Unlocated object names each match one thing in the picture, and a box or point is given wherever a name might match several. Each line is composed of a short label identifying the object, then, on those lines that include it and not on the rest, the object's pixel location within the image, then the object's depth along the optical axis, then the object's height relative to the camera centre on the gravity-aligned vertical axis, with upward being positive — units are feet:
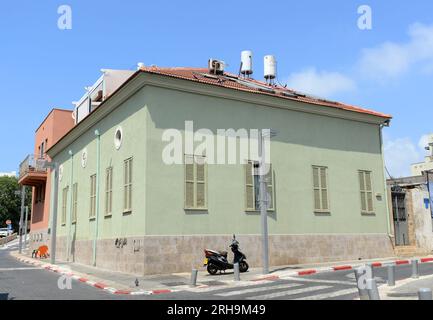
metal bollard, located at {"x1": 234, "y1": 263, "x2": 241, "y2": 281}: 46.07 -3.70
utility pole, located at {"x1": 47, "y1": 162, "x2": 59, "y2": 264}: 76.08 +2.69
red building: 112.47 +17.37
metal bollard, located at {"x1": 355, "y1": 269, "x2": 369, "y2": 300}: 29.49 -3.89
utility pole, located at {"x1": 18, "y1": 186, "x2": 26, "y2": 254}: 123.94 +4.50
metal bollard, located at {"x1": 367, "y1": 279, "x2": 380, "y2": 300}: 25.41 -3.12
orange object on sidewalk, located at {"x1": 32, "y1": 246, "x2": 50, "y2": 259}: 96.73 -3.06
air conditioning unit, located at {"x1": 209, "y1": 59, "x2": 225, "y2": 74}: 75.05 +28.49
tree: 251.39 +20.31
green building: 55.21 +7.79
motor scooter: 52.19 -2.75
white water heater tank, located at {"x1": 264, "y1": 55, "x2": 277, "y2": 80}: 83.61 +31.36
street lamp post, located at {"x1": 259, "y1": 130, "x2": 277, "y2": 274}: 51.83 +3.61
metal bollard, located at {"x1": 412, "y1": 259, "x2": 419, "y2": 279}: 41.93 -3.51
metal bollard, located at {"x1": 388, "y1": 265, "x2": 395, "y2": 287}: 36.70 -3.38
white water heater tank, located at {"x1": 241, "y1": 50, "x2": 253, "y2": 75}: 83.10 +32.40
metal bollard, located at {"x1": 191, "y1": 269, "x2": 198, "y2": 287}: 43.37 -4.03
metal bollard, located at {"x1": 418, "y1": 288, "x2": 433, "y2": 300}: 21.97 -2.92
